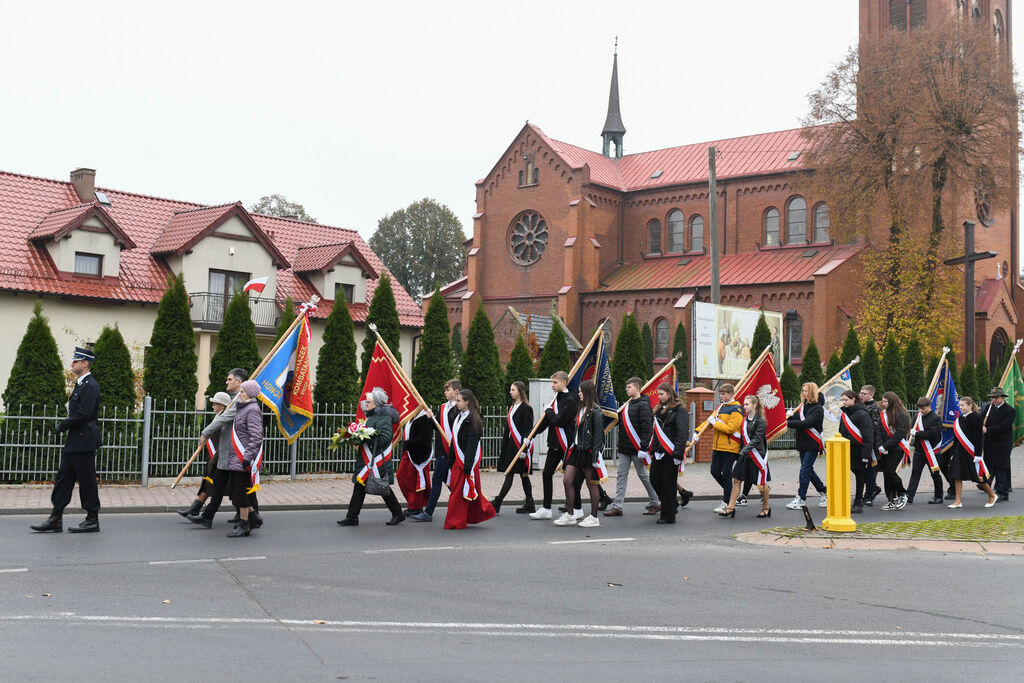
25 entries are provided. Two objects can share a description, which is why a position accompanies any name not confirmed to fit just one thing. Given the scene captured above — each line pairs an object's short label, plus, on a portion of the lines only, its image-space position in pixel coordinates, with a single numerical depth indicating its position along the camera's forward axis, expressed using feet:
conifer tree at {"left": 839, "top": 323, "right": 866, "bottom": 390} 114.62
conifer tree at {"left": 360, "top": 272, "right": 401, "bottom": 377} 71.87
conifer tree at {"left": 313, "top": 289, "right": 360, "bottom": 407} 69.21
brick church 161.17
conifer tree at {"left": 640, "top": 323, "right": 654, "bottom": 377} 169.10
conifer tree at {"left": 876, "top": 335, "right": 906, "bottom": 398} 121.49
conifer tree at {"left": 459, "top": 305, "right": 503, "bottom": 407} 77.30
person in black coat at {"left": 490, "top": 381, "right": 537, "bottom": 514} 46.62
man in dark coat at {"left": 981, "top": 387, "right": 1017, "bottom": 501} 55.26
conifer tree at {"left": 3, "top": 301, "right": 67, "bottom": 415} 56.85
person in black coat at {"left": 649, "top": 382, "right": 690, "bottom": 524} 43.93
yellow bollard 40.55
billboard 93.25
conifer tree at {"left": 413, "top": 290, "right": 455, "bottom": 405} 73.36
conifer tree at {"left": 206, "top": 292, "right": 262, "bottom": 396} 63.82
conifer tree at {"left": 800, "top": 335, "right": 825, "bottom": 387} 110.42
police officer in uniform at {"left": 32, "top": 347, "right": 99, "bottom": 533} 36.27
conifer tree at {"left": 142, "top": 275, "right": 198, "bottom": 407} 61.21
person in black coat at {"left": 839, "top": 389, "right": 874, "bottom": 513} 48.73
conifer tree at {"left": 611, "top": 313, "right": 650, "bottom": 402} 93.15
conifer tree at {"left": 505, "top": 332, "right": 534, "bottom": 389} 79.51
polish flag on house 87.32
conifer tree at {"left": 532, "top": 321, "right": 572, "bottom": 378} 82.84
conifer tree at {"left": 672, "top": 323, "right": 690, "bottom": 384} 166.66
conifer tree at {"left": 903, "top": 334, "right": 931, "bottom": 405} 122.31
